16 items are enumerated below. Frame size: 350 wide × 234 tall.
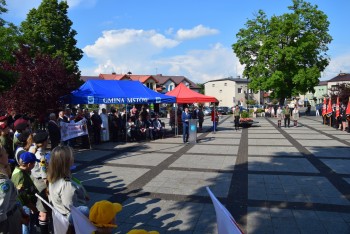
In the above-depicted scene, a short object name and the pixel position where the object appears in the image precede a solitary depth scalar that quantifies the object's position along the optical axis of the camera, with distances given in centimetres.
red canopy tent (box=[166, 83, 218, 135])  1798
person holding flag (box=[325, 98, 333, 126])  2255
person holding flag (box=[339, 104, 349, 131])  1917
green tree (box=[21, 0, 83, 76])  3177
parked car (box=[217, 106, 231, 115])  4717
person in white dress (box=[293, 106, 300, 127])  2249
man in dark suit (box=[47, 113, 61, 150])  974
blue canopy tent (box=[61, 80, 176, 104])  1363
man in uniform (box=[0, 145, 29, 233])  289
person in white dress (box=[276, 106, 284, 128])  2259
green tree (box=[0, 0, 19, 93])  2223
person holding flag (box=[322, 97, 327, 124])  2428
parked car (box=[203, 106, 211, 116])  4524
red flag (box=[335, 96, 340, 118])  2055
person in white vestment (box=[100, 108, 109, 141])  1512
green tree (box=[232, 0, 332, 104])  3734
